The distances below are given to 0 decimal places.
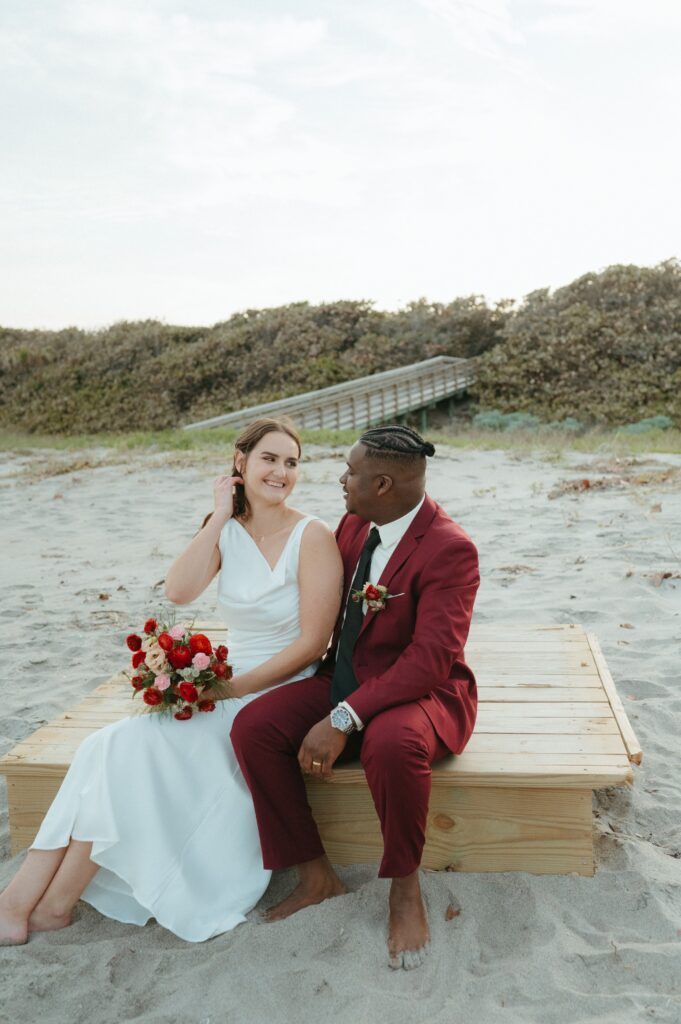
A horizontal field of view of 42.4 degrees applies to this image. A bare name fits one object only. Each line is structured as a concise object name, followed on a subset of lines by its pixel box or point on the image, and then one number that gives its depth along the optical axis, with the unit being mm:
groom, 2994
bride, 3182
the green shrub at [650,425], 20391
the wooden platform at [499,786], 3270
